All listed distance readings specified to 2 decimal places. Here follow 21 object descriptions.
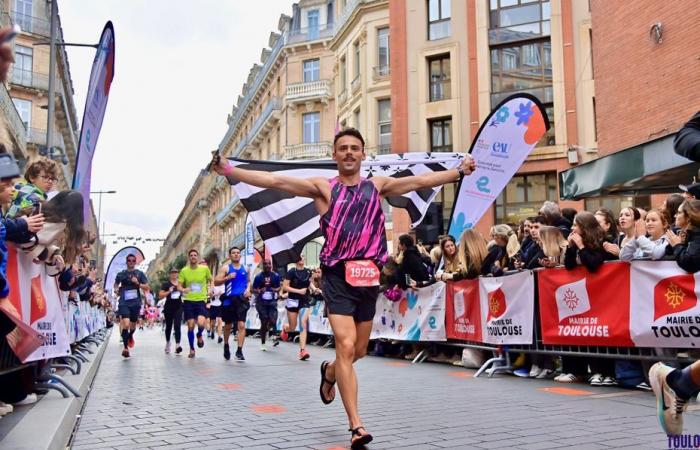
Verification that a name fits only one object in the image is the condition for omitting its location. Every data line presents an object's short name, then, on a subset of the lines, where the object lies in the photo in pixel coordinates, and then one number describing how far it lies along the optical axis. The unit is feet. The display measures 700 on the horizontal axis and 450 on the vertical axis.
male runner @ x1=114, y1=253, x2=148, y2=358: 46.50
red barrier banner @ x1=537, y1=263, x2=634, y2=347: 25.38
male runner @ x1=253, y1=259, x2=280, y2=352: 53.31
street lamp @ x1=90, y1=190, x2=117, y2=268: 205.77
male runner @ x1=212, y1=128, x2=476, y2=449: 16.80
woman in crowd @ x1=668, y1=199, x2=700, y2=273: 19.36
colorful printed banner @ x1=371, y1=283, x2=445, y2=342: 36.83
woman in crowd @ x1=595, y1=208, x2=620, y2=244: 27.58
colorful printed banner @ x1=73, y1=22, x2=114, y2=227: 30.30
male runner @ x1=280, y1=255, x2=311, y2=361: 49.65
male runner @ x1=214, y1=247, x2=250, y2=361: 43.91
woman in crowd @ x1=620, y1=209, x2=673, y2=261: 24.94
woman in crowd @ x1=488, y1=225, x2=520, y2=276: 33.65
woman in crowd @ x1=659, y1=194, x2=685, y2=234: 25.50
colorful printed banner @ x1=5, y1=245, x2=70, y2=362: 17.99
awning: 35.14
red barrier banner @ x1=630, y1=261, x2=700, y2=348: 22.71
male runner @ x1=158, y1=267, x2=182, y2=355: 49.70
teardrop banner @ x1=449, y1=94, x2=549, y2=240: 36.52
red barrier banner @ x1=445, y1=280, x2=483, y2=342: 33.22
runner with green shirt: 46.88
